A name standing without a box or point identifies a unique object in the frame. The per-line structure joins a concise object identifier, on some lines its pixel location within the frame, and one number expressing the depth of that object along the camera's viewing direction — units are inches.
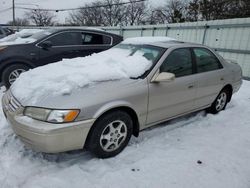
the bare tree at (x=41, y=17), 2242.9
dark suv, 221.6
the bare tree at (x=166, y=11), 1649.1
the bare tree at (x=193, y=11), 1160.0
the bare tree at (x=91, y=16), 1907.4
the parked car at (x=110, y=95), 104.1
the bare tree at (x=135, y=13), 1927.9
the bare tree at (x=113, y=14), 1878.7
